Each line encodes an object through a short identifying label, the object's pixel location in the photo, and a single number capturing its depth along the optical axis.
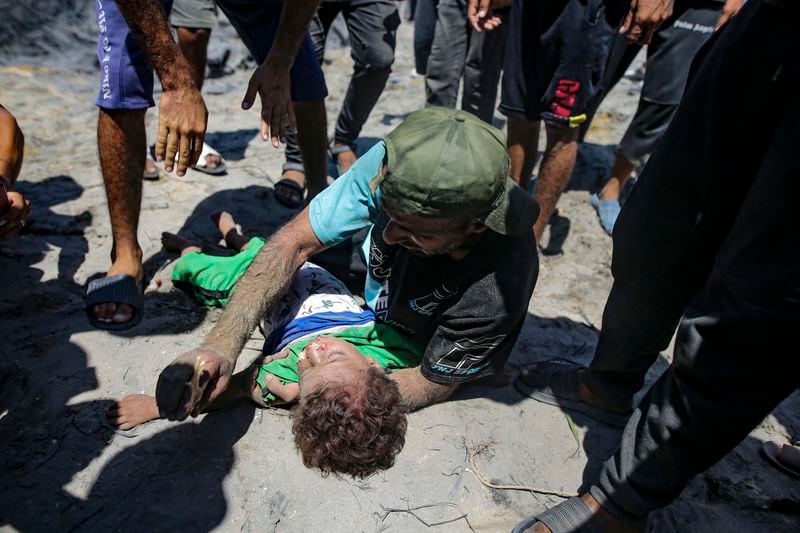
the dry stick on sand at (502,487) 1.95
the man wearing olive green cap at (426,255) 1.61
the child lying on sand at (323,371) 1.90
